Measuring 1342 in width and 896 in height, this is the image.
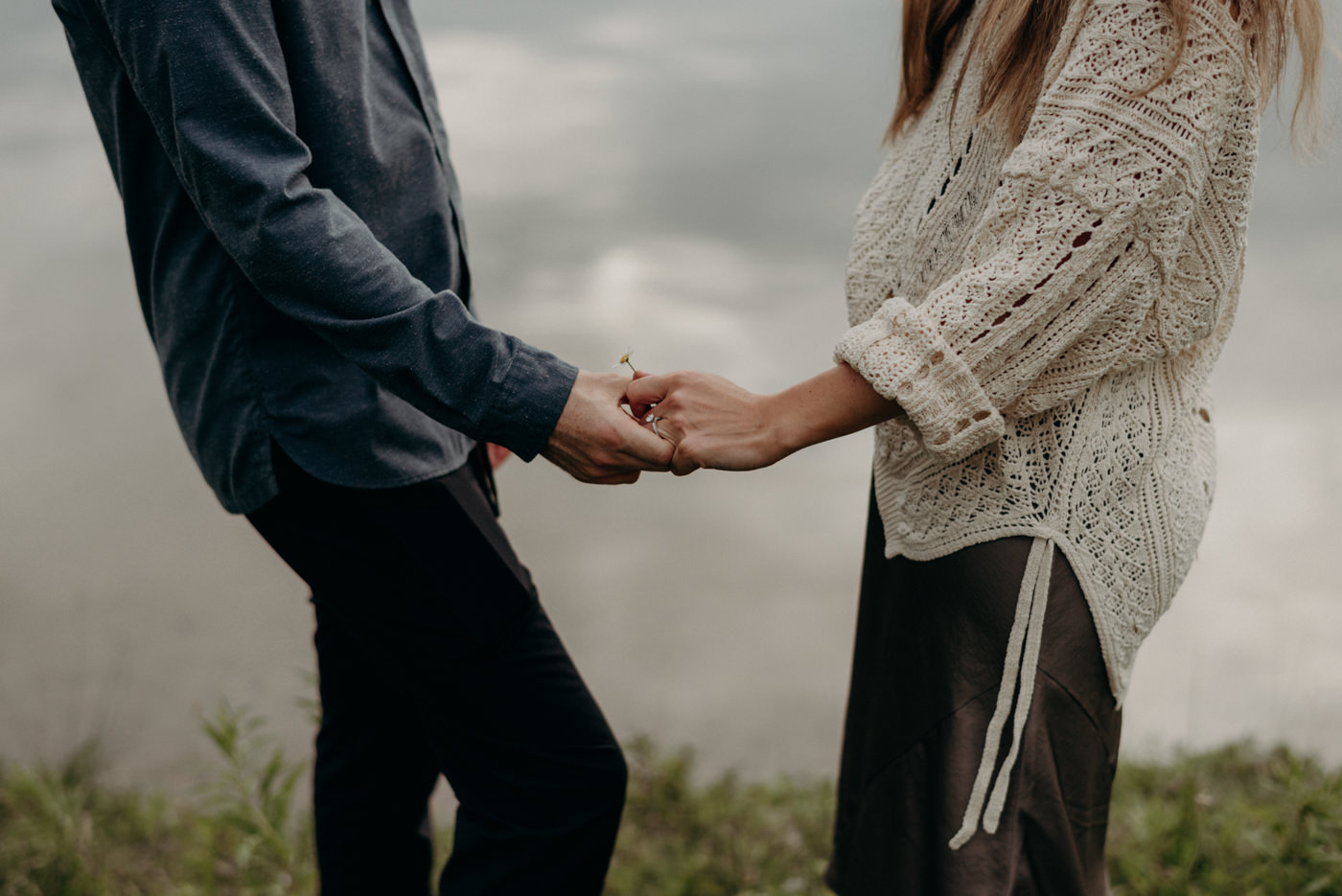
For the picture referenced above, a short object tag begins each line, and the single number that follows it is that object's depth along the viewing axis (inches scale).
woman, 41.9
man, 46.6
